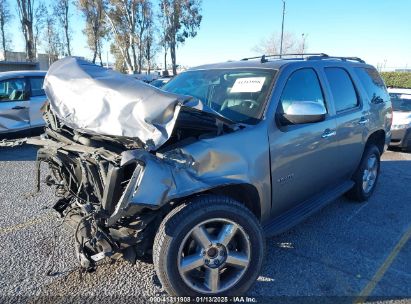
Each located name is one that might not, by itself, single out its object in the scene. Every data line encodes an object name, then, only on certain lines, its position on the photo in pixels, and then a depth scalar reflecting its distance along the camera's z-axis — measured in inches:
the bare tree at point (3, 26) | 1826.8
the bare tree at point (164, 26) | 1631.4
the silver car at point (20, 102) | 324.8
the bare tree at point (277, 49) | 2186.1
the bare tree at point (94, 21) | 1541.6
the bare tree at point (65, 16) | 1776.6
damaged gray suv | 97.5
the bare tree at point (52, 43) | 1957.4
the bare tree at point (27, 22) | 1333.8
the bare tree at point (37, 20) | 1642.0
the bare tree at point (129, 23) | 1491.1
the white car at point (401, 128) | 345.4
